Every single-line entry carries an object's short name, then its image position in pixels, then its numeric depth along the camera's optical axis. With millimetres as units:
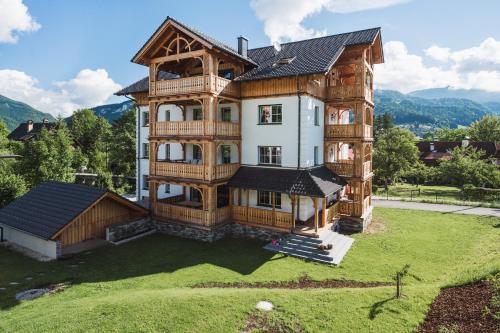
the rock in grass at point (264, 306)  11047
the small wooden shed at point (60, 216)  17609
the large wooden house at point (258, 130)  20172
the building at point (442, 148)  69062
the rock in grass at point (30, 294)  12509
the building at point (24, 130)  74962
